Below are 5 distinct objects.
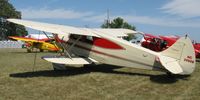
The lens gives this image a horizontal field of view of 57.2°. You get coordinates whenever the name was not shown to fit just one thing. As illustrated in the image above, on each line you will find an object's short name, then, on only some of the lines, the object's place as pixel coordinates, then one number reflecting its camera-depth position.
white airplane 6.20
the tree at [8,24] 50.40
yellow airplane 16.24
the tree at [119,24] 40.60
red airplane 10.56
